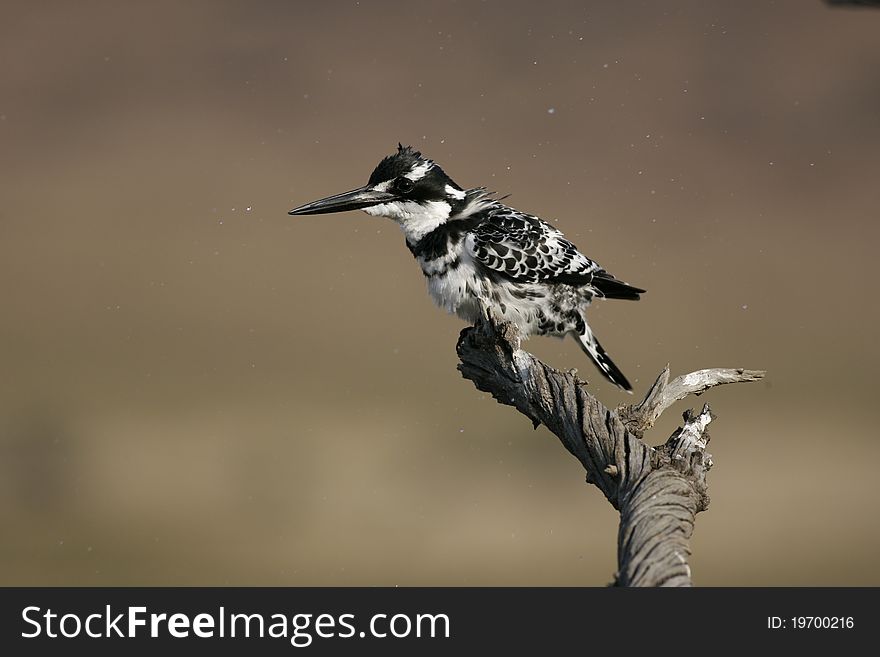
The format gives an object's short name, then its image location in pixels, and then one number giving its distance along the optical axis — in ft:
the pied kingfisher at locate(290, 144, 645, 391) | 37.06
